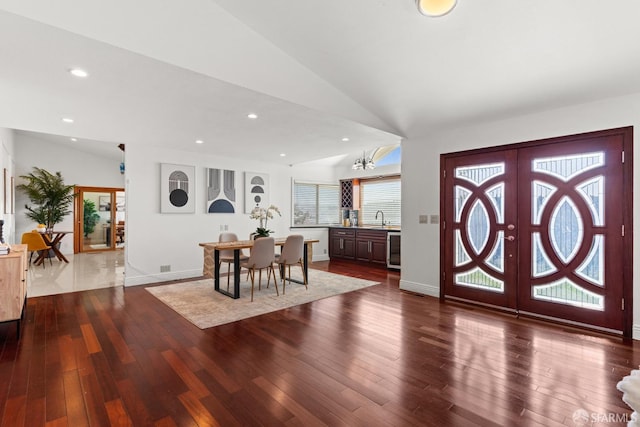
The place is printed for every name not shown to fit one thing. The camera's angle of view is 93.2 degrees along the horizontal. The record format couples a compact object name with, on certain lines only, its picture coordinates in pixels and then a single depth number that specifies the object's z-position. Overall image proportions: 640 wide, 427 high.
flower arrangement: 5.01
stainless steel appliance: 6.51
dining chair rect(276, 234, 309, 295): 4.70
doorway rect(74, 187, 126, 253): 9.40
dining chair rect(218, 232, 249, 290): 4.84
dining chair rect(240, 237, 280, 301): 4.32
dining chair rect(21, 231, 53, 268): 6.52
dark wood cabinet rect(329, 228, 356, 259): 7.64
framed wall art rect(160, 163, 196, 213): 5.58
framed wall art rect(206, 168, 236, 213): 6.22
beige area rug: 3.68
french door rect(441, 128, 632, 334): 3.11
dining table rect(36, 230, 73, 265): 7.31
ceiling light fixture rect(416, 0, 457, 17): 2.06
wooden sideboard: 2.98
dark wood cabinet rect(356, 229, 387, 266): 6.88
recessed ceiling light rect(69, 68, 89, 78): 2.55
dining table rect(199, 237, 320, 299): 4.34
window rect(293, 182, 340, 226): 7.91
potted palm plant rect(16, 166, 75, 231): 8.09
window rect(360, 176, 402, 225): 7.51
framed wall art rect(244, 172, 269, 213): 6.80
